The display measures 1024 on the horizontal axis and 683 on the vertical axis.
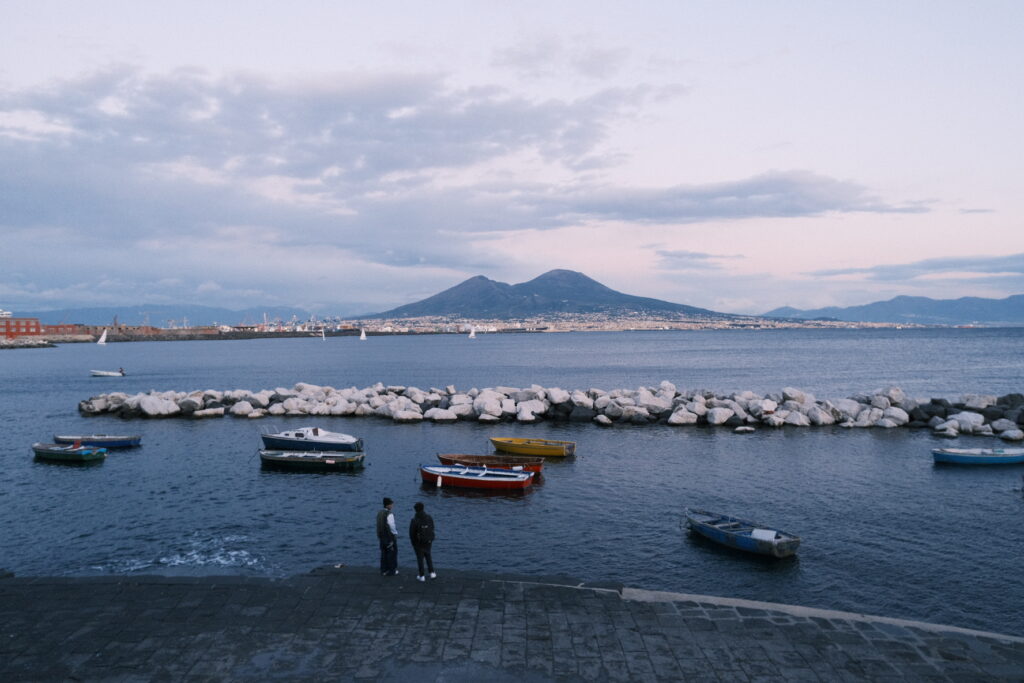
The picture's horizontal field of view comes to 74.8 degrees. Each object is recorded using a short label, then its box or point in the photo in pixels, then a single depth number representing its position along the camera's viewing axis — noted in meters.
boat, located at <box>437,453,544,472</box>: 30.34
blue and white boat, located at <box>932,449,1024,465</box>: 31.30
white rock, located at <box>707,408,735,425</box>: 42.47
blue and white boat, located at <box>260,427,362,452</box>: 34.50
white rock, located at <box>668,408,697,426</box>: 42.84
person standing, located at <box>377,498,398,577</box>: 14.21
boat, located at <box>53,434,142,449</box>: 37.31
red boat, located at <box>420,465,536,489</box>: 27.89
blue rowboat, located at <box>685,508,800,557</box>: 19.28
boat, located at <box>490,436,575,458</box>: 34.62
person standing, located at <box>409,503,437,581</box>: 14.08
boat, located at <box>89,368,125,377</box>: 93.26
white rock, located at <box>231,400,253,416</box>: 48.84
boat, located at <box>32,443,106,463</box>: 34.28
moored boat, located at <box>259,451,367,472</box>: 32.12
